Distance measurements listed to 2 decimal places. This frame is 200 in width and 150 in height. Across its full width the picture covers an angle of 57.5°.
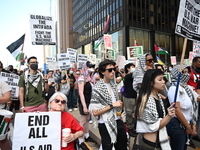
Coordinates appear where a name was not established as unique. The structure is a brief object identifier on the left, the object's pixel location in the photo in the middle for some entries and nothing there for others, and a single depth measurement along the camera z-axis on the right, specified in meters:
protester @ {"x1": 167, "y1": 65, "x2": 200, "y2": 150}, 2.45
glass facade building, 32.81
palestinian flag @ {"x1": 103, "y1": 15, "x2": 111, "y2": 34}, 7.55
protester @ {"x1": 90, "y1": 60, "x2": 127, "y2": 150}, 2.66
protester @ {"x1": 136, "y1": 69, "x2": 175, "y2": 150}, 2.06
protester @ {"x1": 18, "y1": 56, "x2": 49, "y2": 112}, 3.77
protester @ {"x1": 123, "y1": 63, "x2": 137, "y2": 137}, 4.10
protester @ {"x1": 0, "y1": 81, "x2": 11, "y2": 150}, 2.96
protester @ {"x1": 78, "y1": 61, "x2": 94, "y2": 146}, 4.31
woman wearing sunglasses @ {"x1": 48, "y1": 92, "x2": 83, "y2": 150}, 2.36
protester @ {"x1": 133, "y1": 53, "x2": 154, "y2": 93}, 3.63
